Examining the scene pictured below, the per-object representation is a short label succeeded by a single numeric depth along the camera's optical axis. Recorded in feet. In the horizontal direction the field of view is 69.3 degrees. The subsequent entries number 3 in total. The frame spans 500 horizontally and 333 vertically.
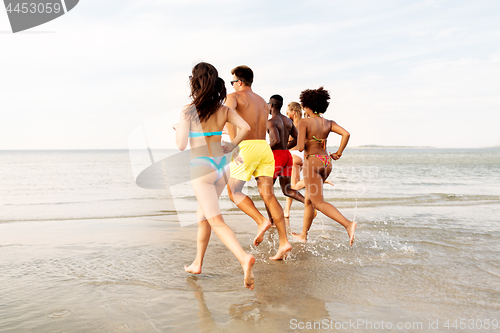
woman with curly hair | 16.80
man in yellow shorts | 14.25
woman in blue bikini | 10.81
